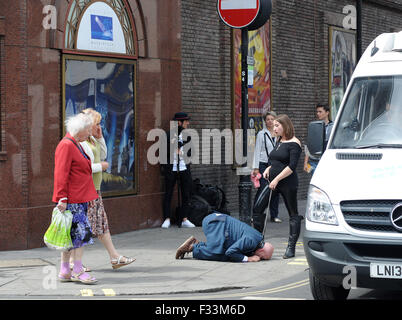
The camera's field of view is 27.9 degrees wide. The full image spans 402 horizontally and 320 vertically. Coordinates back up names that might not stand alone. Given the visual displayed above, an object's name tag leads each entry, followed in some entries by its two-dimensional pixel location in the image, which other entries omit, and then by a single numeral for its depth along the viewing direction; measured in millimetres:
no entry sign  11375
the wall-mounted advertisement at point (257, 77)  16094
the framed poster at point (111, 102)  12117
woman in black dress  10258
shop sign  12312
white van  6453
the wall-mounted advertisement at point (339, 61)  20516
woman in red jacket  8445
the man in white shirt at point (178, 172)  13594
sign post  11375
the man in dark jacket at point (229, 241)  9805
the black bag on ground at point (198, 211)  13641
